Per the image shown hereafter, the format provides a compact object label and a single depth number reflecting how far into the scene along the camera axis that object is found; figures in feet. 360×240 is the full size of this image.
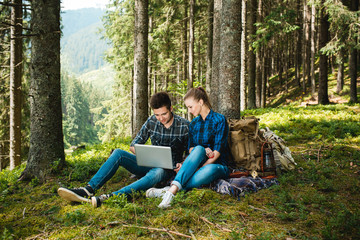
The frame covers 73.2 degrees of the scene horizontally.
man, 11.74
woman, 12.03
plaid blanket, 12.20
